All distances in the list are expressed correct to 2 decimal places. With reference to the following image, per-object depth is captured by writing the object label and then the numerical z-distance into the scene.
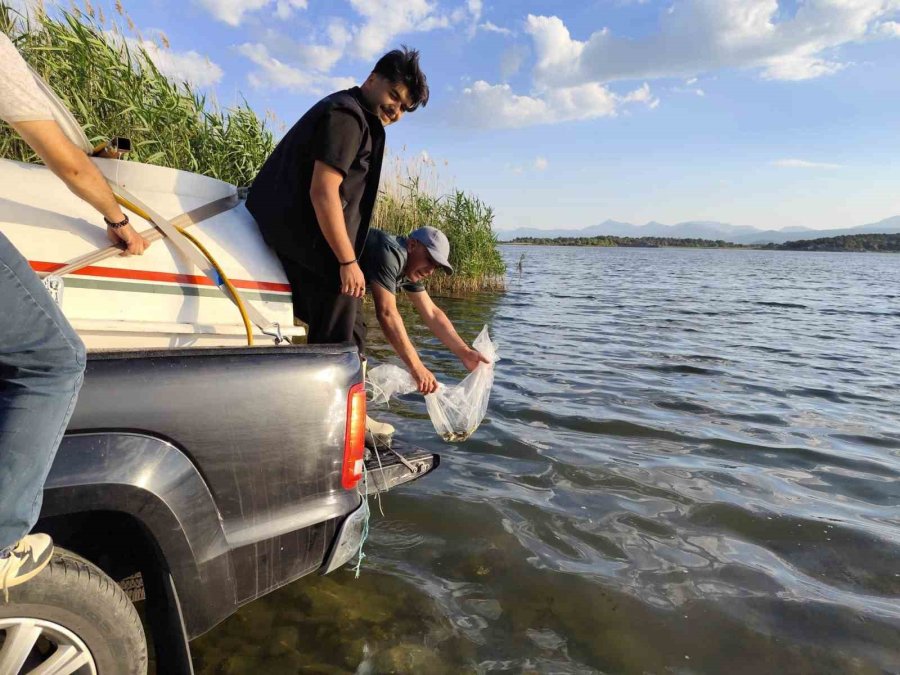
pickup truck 1.48
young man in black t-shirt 2.62
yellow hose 2.16
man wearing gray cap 3.48
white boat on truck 1.88
